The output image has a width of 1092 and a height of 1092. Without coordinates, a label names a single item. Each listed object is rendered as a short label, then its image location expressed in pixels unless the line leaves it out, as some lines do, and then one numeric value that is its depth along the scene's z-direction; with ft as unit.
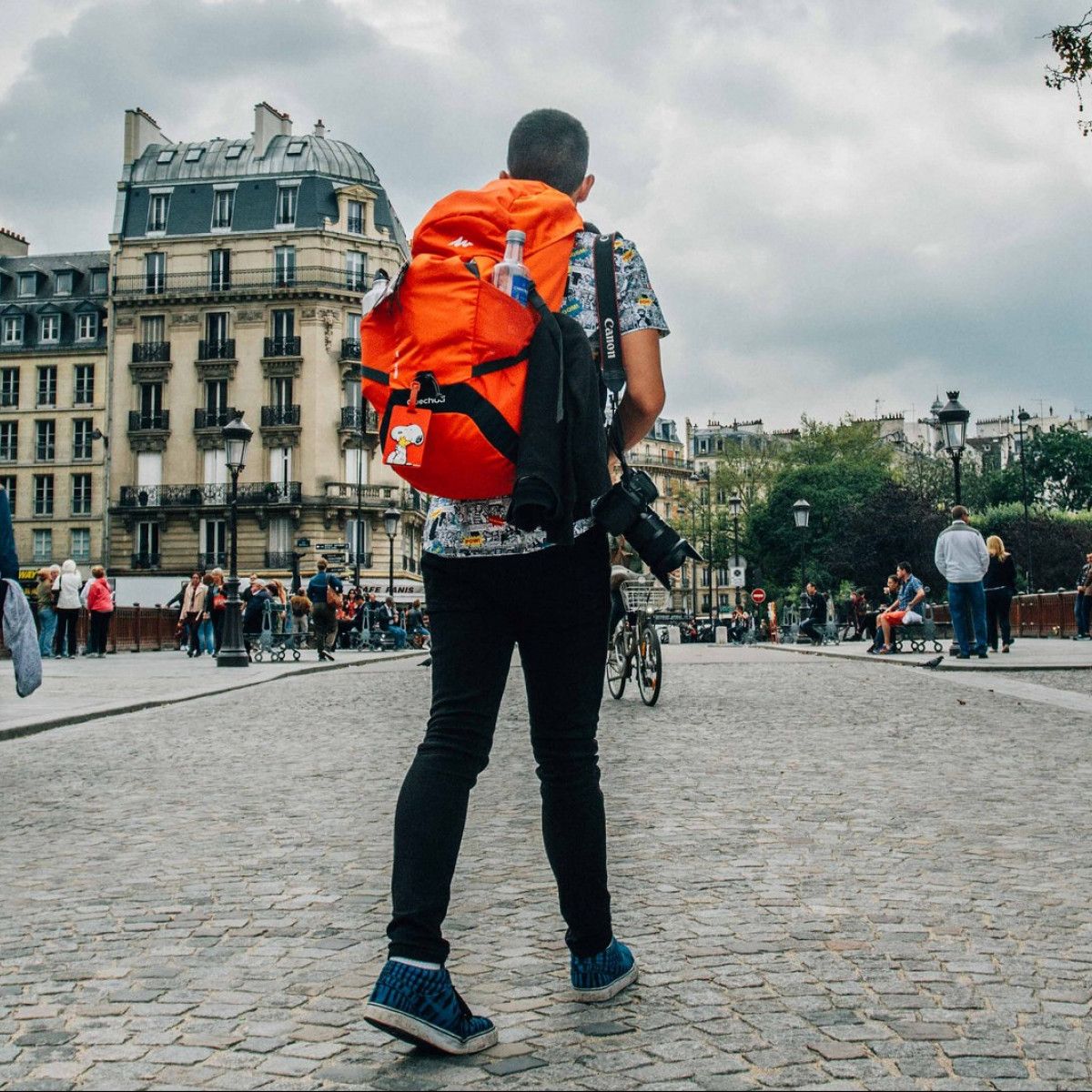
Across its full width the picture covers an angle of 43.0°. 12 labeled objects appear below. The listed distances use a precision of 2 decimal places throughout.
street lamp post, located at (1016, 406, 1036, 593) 183.27
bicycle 41.04
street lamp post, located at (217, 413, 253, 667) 70.23
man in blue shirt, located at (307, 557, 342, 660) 80.59
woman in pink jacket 84.94
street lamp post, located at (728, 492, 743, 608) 165.69
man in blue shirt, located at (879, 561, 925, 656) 75.99
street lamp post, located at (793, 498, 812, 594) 132.65
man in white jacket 56.80
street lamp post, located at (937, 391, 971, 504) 69.26
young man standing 9.66
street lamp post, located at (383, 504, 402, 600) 132.98
